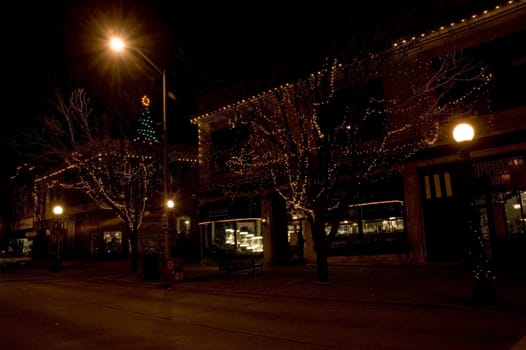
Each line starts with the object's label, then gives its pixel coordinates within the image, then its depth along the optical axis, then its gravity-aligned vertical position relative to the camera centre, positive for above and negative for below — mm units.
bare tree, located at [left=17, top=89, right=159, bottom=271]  22641 +4344
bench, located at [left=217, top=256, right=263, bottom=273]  19375 -1143
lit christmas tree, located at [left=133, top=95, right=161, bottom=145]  33525 +9401
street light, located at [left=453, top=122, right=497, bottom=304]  10141 -338
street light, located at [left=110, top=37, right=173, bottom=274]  15461 +6018
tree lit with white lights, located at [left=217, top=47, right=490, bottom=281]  15352 +4721
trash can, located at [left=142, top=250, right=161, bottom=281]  19375 -1141
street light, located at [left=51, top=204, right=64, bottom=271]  27169 +345
